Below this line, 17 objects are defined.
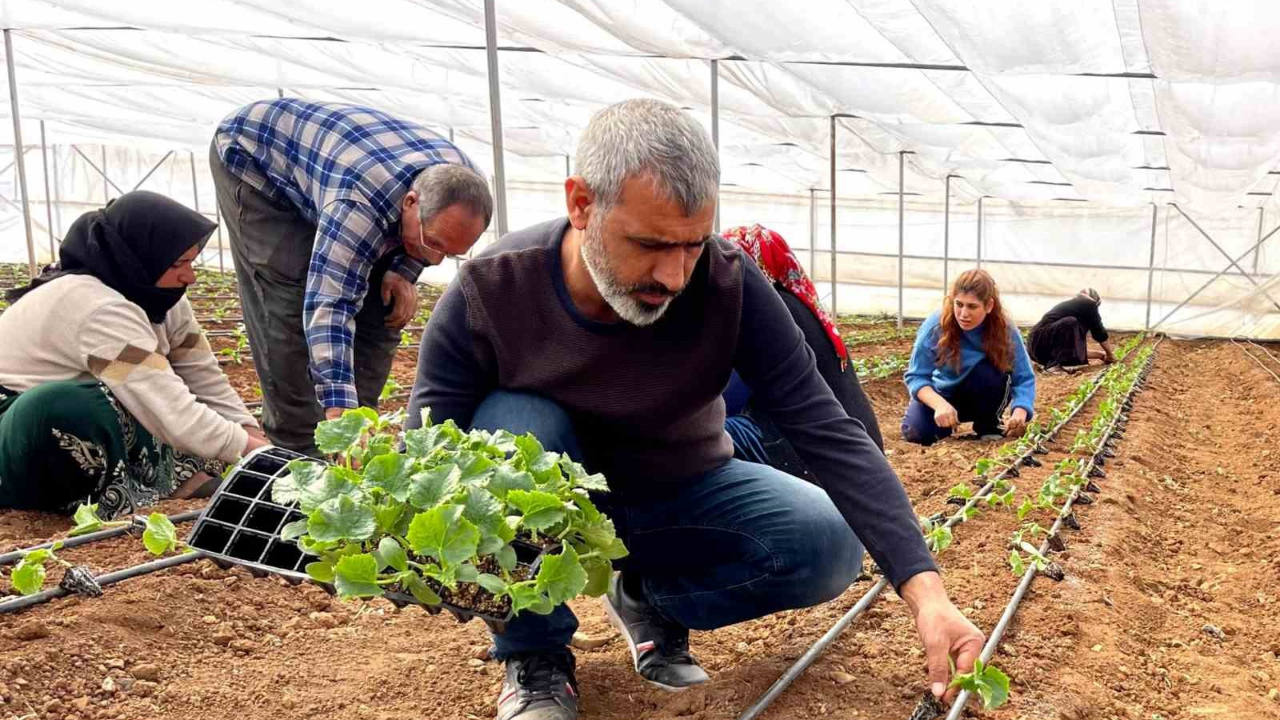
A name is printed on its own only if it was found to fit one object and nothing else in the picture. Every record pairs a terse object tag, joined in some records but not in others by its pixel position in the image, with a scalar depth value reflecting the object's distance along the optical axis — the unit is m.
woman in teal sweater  5.26
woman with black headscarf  3.01
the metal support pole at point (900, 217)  11.33
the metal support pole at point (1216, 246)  15.09
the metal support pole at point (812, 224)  14.73
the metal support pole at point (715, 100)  6.18
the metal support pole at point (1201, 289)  15.01
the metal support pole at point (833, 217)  8.45
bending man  2.91
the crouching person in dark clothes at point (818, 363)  2.71
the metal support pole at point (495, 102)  4.34
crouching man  1.72
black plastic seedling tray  1.67
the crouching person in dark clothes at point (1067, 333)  10.03
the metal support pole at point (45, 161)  13.26
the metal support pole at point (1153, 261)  15.65
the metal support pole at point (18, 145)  7.13
